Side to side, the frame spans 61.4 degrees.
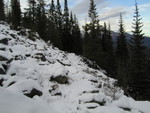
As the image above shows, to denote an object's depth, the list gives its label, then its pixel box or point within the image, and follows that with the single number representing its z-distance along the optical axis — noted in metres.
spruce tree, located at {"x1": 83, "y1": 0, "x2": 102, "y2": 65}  22.76
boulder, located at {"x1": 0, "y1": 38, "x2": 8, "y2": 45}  8.65
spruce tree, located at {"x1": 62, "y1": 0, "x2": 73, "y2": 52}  29.67
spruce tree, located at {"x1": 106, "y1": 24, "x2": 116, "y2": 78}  26.09
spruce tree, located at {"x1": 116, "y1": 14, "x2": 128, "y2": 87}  26.66
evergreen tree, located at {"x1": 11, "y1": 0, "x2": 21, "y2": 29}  22.56
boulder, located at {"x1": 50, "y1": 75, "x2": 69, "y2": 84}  6.64
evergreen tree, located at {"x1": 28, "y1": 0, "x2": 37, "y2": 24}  28.10
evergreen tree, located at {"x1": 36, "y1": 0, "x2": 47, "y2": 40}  24.67
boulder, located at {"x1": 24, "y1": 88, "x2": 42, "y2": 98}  4.48
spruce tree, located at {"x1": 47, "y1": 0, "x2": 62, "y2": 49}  25.15
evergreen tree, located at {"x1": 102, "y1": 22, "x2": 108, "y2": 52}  31.07
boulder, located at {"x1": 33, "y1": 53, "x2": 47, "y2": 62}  8.86
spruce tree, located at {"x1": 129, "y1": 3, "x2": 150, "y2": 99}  16.43
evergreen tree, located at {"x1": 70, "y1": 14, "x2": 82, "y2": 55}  31.40
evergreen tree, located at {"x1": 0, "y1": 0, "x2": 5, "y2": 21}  26.18
